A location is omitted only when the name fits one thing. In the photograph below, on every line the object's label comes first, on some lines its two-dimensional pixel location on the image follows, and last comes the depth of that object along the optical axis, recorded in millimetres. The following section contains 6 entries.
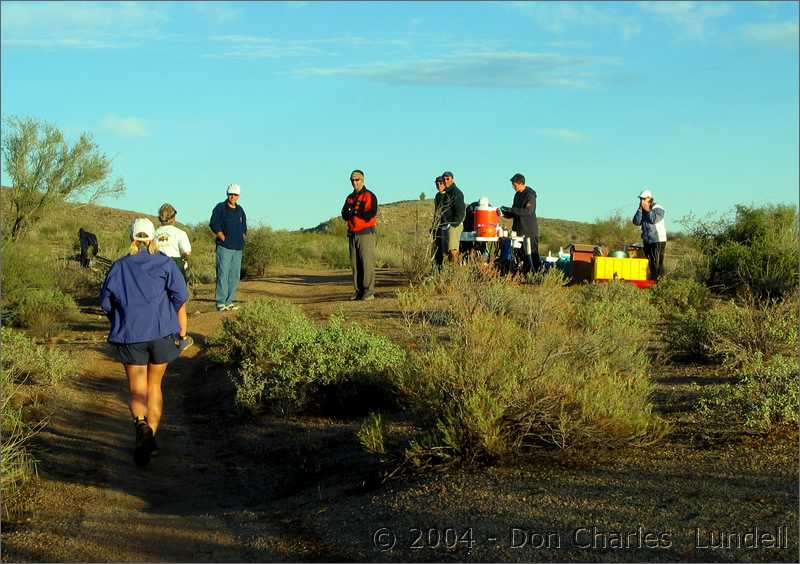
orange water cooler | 18922
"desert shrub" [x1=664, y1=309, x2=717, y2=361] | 11414
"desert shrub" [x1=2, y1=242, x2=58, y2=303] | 19547
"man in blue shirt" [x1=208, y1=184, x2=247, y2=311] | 17328
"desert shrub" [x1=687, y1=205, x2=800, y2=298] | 18906
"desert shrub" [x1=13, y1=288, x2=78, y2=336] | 18656
